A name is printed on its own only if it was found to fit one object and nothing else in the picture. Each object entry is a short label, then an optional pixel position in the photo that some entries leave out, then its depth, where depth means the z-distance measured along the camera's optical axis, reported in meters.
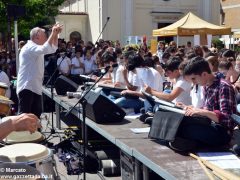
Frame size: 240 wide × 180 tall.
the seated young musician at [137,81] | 6.81
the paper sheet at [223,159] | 3.75
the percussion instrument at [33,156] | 3.41
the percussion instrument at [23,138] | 4.35
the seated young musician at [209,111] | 4.19
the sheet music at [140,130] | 5.26
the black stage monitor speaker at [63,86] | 8.93
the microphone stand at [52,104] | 7.72
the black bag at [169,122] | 4.16
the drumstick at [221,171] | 3.34
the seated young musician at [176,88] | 5.77
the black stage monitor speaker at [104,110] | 5.90
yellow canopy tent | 17.47
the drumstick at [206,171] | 3.47
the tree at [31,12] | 18.73
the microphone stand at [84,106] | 5.22
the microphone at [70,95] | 8.08
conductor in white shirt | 7.32
